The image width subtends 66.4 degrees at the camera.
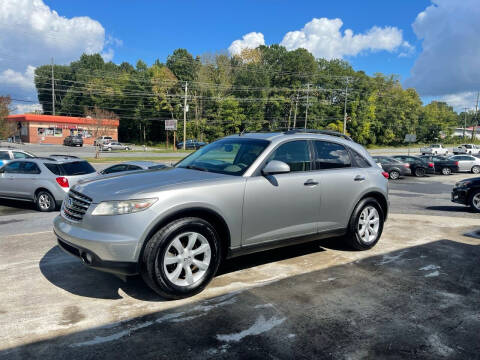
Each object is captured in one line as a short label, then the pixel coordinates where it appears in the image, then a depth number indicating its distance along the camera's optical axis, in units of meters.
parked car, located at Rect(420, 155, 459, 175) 26.90
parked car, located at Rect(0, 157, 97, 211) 9.48
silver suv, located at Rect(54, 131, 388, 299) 3.48
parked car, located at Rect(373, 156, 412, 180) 23.09
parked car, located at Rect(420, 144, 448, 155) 53.68
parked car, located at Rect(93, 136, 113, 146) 50.06
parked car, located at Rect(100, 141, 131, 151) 49.79
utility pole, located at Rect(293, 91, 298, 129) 69.81
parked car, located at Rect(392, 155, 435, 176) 24.73
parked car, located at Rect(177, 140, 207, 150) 56.21
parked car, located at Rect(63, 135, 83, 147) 51.72
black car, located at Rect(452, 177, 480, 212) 10.18
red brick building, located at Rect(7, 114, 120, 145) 55.28
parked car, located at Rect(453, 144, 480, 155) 57.91
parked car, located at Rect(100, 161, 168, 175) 10.69
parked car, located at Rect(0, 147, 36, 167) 14.73
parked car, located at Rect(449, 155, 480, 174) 27.41
